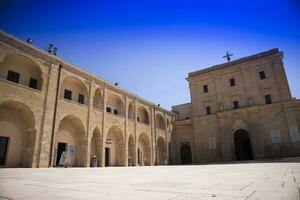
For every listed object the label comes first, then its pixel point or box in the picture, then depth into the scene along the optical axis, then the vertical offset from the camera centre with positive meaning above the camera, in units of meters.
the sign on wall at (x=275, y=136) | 25.53 +1.86
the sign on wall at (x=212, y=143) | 30.02 +1.54
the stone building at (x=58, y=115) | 15.14 +3.97
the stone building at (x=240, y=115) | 25.70 +5.28
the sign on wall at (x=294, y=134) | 24.27 +2.00
